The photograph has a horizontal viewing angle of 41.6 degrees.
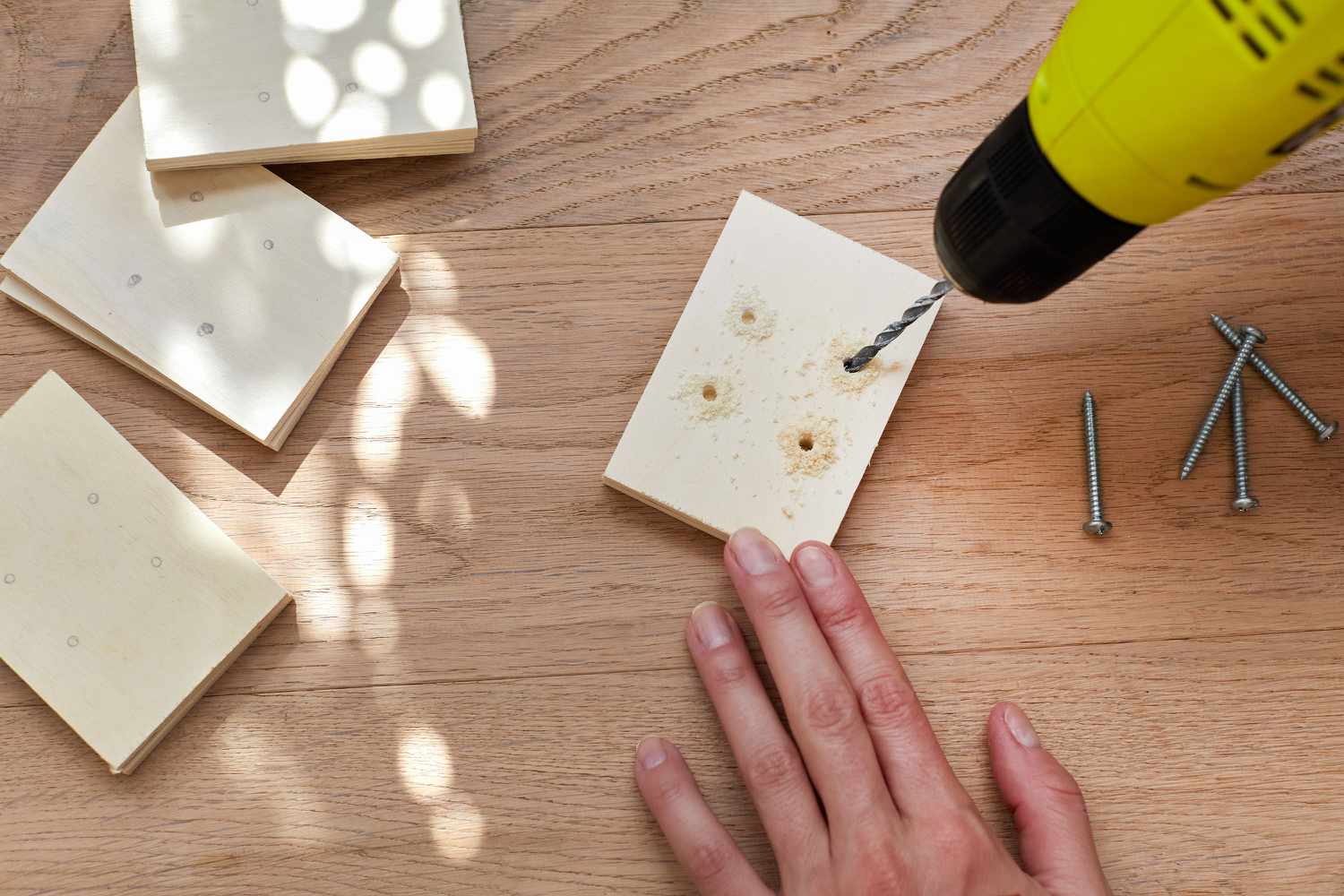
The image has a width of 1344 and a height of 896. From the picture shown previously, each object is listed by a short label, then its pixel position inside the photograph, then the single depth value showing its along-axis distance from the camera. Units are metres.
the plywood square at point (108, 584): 0.46
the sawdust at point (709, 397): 0.48
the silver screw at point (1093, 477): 0.48
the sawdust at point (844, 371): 0.48
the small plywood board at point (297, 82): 0.47
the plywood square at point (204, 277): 0.47
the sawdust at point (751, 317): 0.48
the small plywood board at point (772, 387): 0.47
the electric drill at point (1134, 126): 0.37
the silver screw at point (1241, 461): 0.48
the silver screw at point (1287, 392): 0.49
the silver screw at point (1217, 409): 0.48
